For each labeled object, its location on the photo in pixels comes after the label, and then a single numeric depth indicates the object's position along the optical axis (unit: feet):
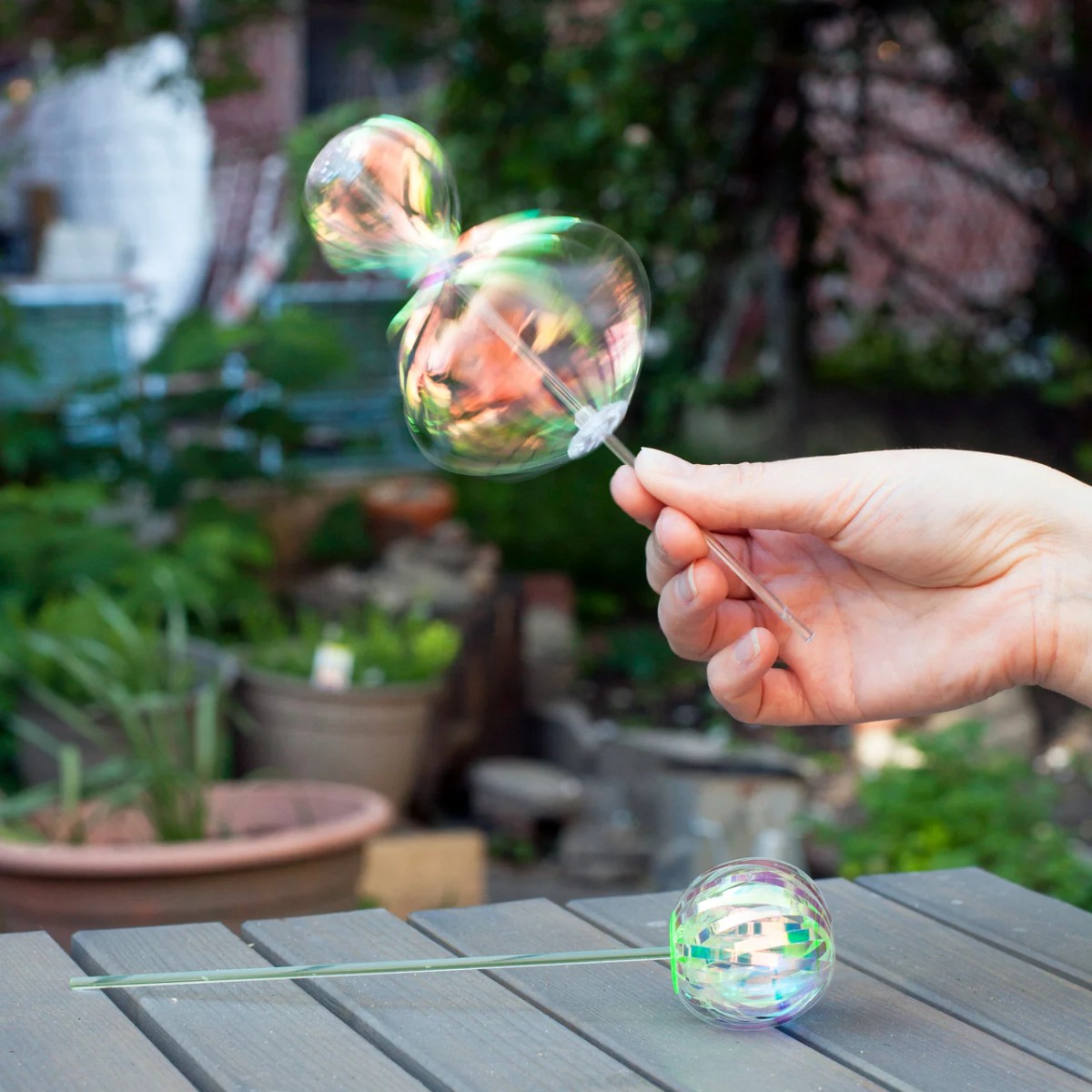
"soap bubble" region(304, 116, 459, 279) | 4.42
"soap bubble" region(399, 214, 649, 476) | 4.07
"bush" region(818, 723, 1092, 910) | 9.81
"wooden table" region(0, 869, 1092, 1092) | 3.14
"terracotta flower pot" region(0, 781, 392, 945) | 7.93
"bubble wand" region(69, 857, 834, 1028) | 3.31
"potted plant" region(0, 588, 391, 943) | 8.00
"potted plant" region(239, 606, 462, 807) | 12.68
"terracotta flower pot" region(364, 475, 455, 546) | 19.35
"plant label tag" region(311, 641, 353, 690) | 12.44
